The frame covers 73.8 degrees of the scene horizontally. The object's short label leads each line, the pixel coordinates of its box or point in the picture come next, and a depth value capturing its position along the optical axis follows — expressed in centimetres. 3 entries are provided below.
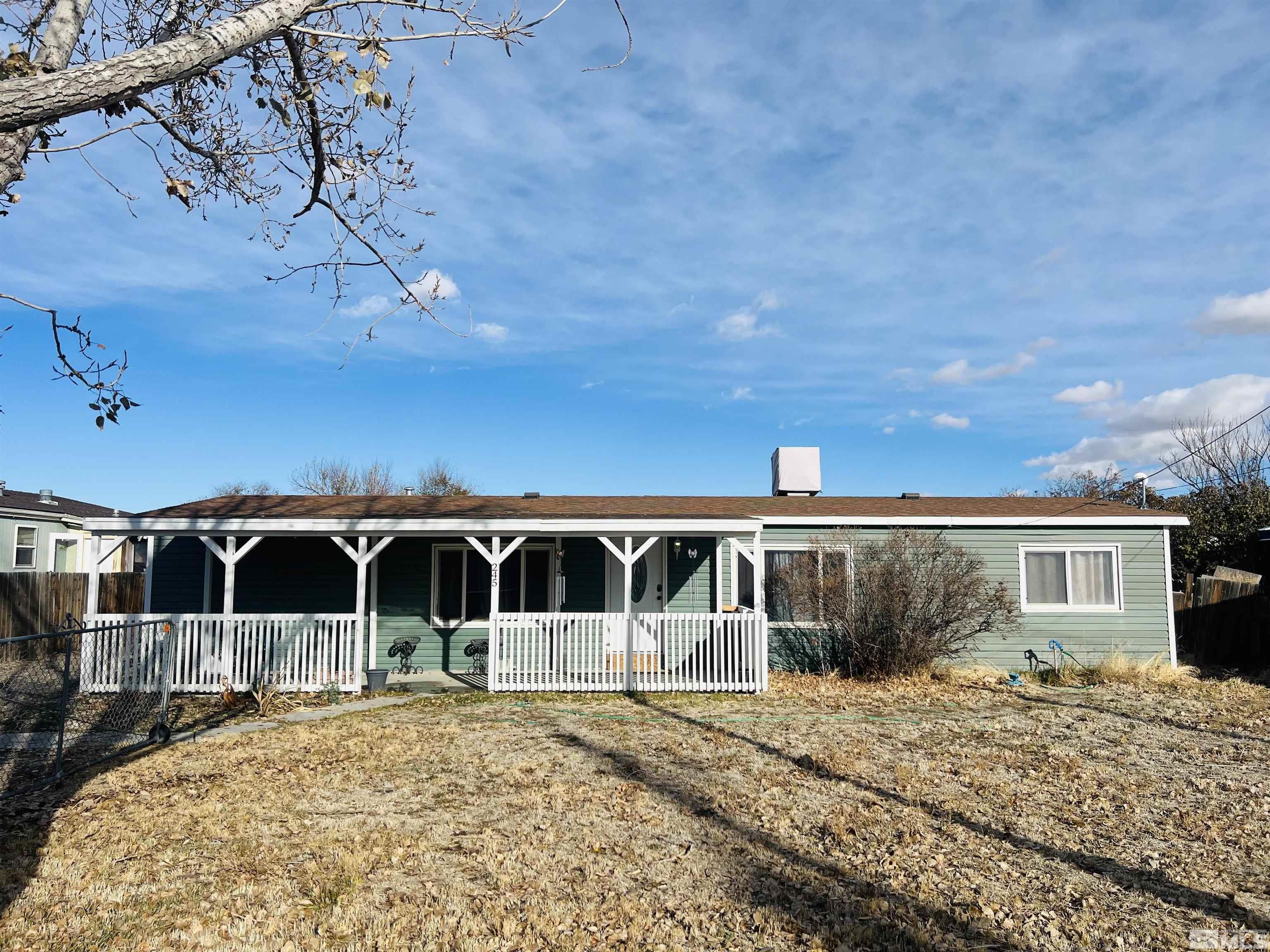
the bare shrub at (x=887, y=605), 1266
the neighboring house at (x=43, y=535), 2014
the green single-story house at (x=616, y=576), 1221
